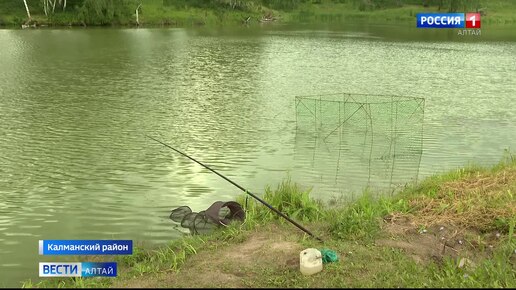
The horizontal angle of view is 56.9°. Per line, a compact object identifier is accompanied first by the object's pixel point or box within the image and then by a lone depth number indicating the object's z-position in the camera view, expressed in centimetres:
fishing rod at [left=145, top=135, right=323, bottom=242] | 813
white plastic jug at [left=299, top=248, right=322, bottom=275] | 664
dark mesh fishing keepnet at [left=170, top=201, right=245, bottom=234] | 946
